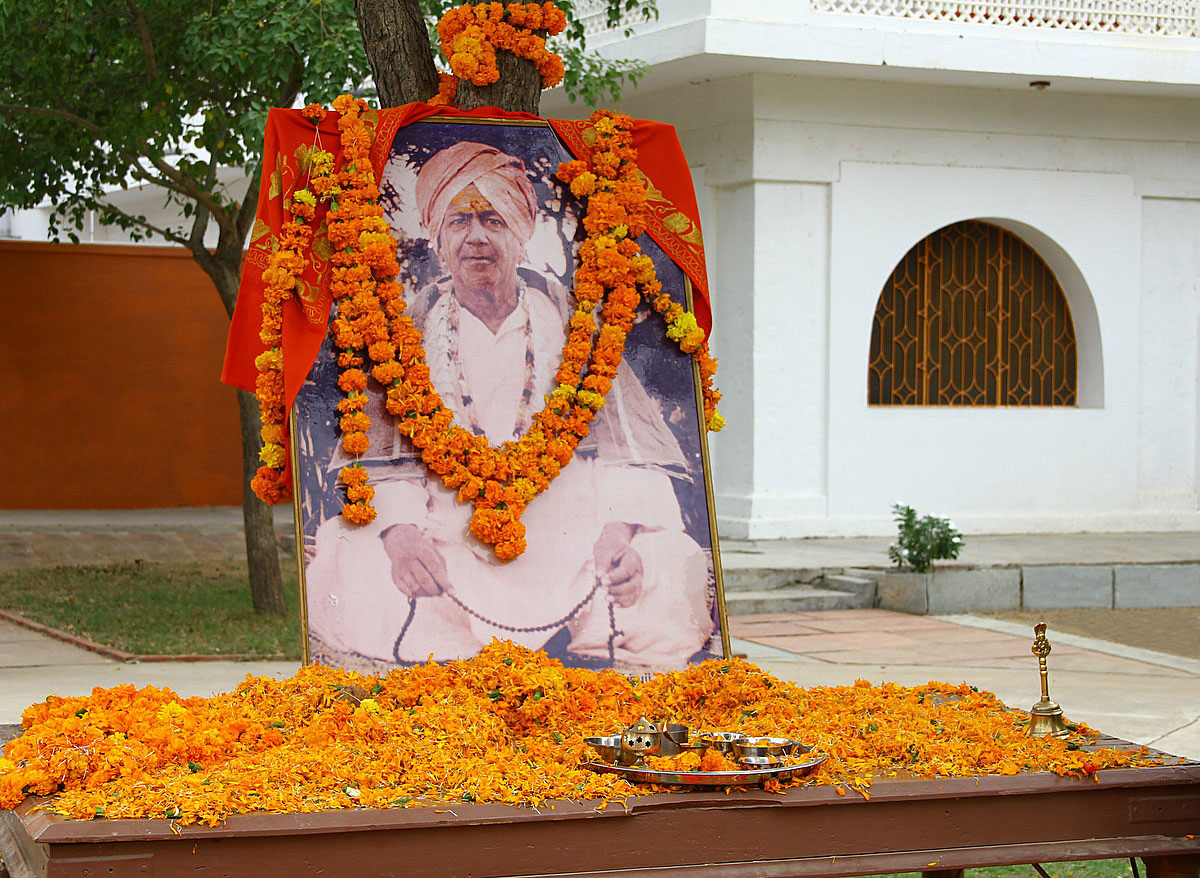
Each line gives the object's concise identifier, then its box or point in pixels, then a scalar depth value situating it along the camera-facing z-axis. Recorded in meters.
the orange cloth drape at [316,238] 4.18
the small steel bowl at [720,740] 3.11
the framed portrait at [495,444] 4.08
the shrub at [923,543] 9.45
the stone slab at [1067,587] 9.66
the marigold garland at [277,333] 4.17
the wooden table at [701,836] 2.65
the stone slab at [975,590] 9.40
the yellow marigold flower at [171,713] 3.20
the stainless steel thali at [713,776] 2.91
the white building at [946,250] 11.36
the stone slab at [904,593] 9.33
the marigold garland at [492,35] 4.46
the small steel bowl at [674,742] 3.15
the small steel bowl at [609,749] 3.07
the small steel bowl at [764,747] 3.01
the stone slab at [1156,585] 9.86
